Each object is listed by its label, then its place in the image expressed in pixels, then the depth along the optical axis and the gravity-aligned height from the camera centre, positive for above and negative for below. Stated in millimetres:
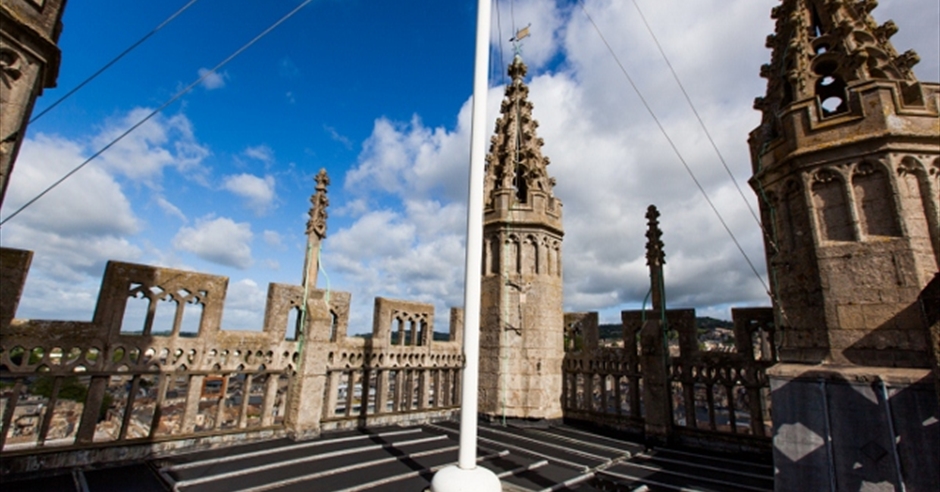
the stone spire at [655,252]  12617 +2978
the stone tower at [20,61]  3465 +2465
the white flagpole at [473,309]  3859 +319
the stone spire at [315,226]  11242 +3133
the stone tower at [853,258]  5688 +1489
